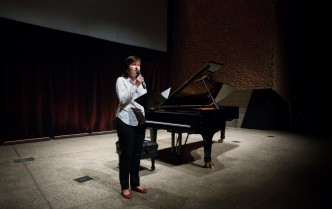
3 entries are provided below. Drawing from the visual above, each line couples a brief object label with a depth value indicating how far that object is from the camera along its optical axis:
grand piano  2.93
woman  2.03
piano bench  2.83
